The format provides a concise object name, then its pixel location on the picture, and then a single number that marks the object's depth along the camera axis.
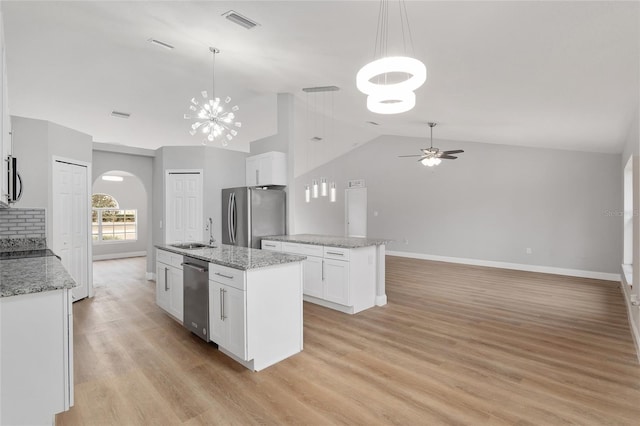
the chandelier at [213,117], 3.88
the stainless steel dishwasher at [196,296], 3.15
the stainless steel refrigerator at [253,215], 5.48
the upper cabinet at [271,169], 5.78
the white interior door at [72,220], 4.55
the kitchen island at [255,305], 2.72
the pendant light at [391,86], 1.77
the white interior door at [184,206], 6.31
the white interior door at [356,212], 10.17
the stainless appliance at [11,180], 2.85
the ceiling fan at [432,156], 6.21
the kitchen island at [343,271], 4.19
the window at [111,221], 9.11
